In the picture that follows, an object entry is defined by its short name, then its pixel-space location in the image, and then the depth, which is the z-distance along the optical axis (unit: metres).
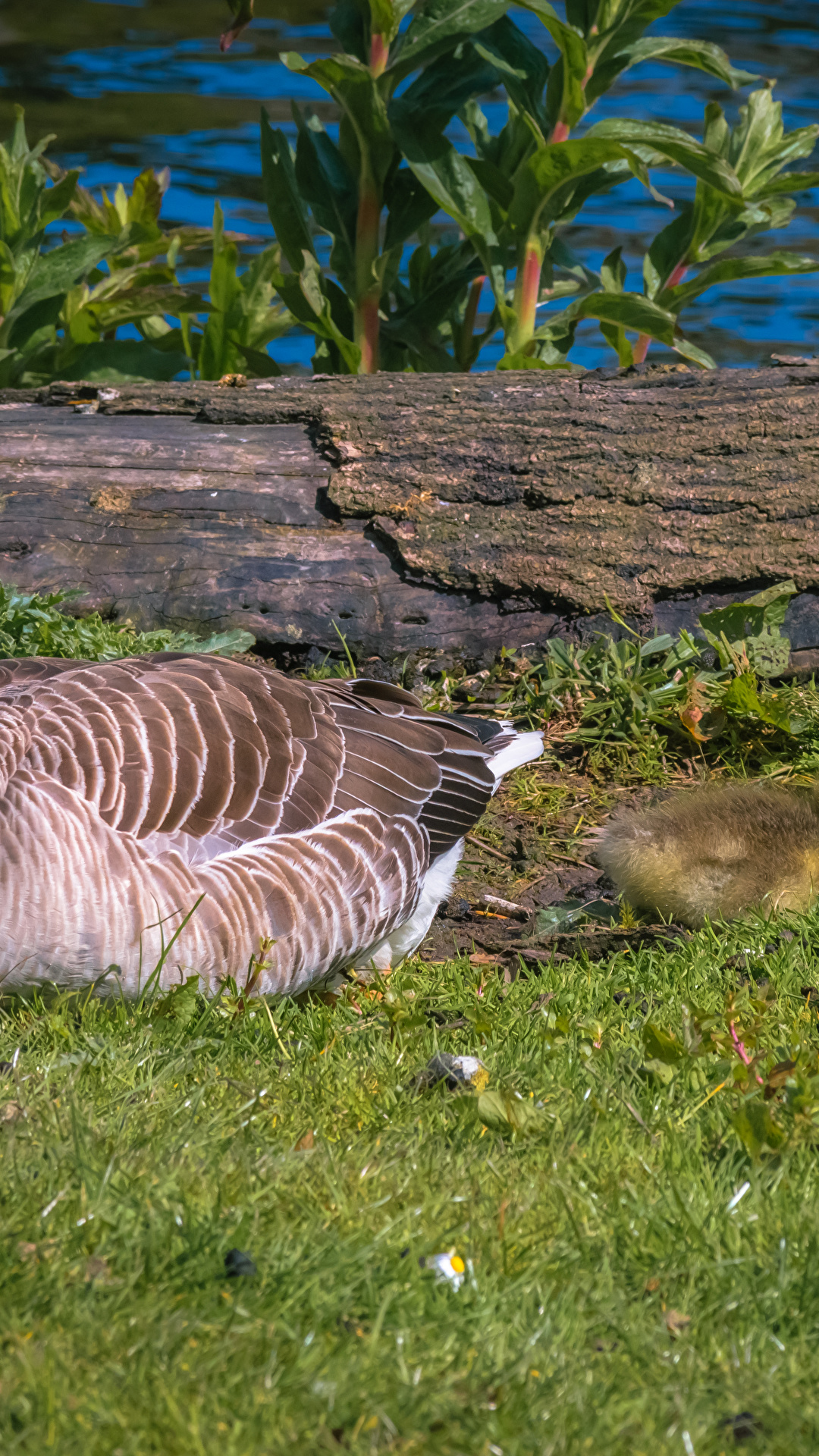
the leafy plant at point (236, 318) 15.03
